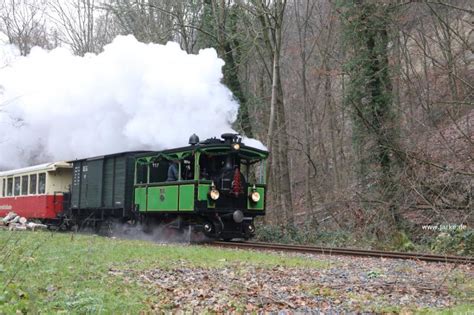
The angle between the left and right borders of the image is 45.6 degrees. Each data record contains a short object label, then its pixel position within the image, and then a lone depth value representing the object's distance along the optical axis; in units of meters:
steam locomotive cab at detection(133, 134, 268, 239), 15.65
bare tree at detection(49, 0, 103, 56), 37.59
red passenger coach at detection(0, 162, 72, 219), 22.75
